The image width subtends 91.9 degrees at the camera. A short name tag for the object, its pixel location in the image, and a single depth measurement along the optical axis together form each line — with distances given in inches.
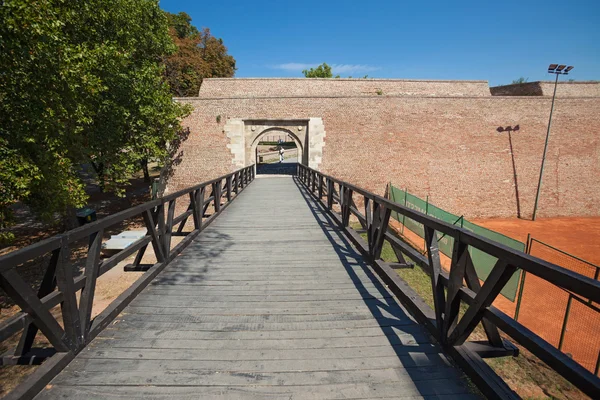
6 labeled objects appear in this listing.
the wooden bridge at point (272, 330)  68.7
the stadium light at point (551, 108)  626.5
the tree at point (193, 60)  866.3
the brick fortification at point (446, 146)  618.8
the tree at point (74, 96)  222.1
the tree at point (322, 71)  1644.9
